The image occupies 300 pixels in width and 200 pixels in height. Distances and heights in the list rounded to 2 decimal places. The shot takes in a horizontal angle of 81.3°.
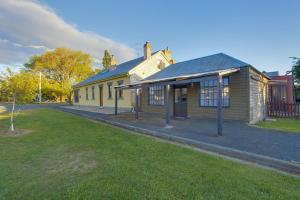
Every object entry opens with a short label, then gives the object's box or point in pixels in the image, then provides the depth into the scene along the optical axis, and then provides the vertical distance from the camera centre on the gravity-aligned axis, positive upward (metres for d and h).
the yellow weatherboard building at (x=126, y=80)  16.53 +2.42
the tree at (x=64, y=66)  41.84 +8.95
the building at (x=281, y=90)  14.39 +0.88
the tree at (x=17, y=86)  8.43 +0.83
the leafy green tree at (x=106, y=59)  52.74 +13.15
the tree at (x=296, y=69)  14.02 +2.52
